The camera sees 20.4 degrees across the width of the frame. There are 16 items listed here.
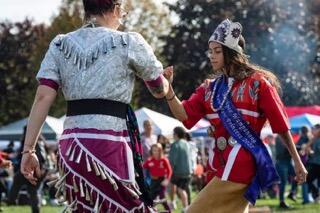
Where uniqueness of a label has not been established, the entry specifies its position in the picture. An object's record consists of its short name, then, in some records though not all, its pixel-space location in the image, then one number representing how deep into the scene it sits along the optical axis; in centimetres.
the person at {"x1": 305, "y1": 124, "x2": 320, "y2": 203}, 1642
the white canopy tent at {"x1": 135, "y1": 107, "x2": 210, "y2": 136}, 2526
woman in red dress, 635
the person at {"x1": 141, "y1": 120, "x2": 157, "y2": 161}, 1685
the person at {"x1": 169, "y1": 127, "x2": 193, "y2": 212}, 1619
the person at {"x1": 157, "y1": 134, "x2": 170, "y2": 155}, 1803
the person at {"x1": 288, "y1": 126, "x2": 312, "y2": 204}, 1762
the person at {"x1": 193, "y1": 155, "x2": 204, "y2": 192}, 2331
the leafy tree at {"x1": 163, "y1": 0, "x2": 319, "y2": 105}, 4350
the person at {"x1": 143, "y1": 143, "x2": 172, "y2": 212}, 1578
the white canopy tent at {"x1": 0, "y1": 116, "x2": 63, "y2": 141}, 2678
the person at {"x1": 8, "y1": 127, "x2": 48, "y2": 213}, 1391
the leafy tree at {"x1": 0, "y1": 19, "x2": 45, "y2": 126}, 5109
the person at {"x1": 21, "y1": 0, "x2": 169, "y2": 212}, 495
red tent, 3071
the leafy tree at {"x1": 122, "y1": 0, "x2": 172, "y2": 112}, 5441
